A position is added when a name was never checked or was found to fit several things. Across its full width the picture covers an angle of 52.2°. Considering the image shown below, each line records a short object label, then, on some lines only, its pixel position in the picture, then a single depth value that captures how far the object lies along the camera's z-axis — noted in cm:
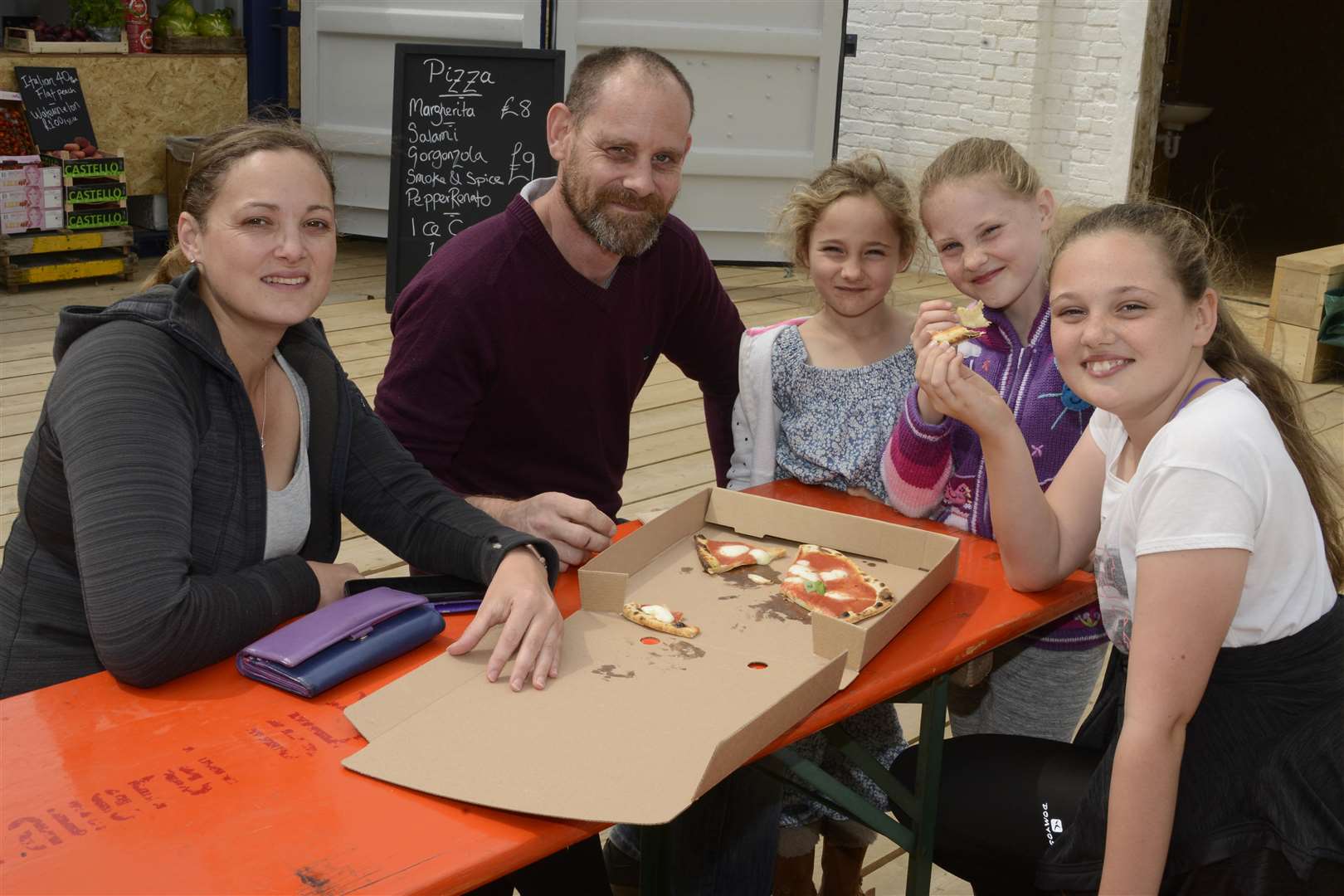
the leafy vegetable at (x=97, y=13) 736
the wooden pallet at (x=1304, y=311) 603
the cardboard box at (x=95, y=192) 687
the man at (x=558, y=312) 256
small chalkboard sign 691
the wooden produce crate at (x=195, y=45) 766
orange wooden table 132
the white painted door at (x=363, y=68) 704
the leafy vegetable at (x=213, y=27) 773
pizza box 146
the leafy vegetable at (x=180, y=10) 768
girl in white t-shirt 170
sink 996
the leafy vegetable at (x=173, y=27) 764
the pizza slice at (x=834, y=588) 196
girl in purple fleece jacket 239
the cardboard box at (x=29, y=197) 660
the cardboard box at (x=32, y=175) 655
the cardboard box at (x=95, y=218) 691
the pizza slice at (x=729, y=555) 211
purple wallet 169
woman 168
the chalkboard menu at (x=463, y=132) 612
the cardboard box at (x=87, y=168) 678
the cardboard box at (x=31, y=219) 668
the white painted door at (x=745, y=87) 721
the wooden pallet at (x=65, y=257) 674
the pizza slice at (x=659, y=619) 185
